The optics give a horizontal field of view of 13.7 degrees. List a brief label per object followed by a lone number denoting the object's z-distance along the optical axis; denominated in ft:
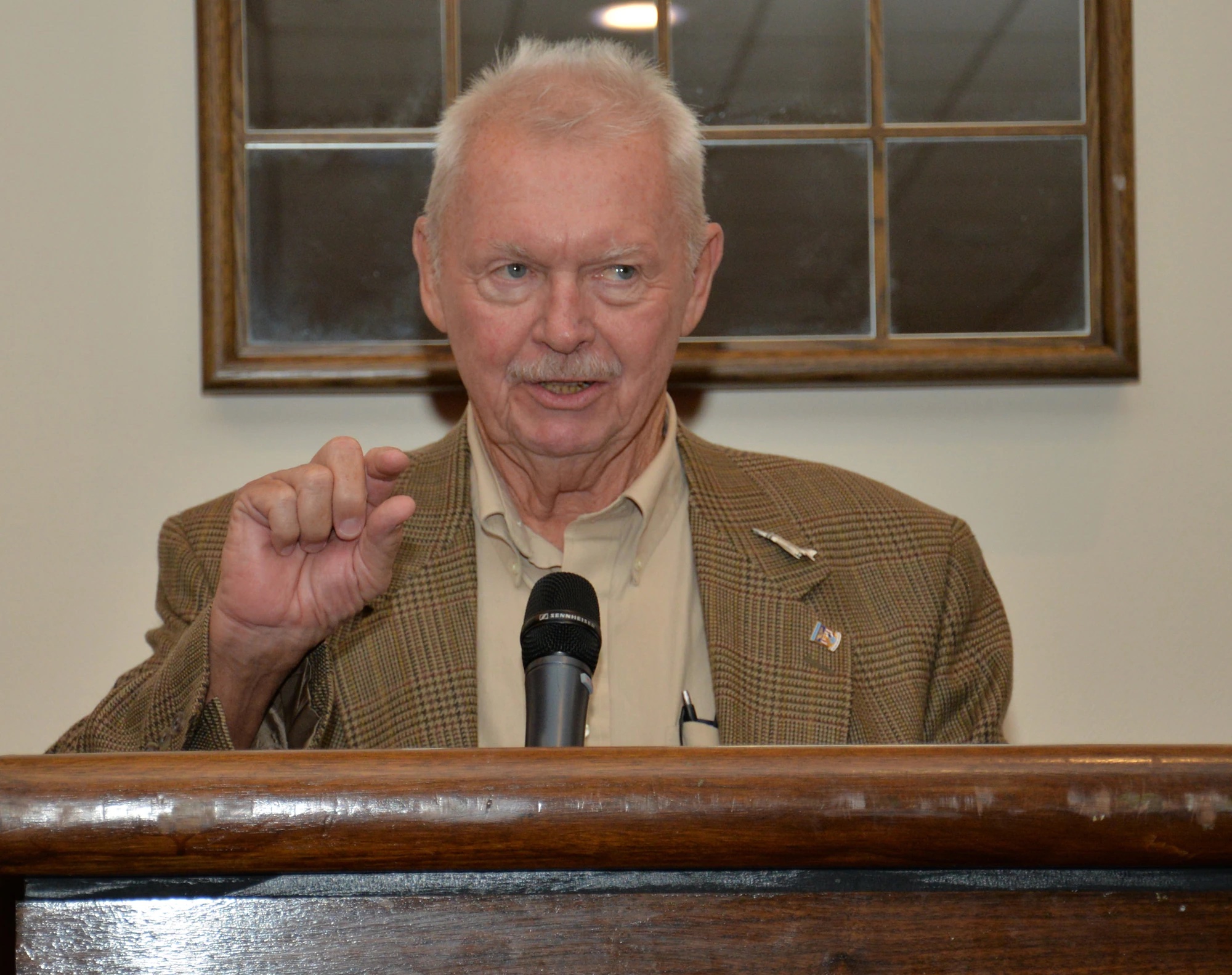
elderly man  9.84
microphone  8.63
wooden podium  6.41
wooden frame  10.68
